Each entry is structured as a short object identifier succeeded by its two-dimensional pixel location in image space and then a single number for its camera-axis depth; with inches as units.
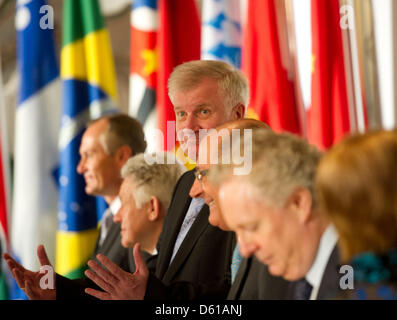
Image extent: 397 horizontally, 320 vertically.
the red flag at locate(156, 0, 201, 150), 300.0
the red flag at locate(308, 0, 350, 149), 247.7
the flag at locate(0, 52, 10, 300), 315.9
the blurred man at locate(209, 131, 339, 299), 99.0
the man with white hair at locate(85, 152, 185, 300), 198.1
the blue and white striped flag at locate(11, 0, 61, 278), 313.3
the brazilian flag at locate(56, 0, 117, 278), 309.6
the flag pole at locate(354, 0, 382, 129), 238.5
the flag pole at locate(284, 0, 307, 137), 287.8
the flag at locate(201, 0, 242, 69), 286.3
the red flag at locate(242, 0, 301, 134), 281.1
